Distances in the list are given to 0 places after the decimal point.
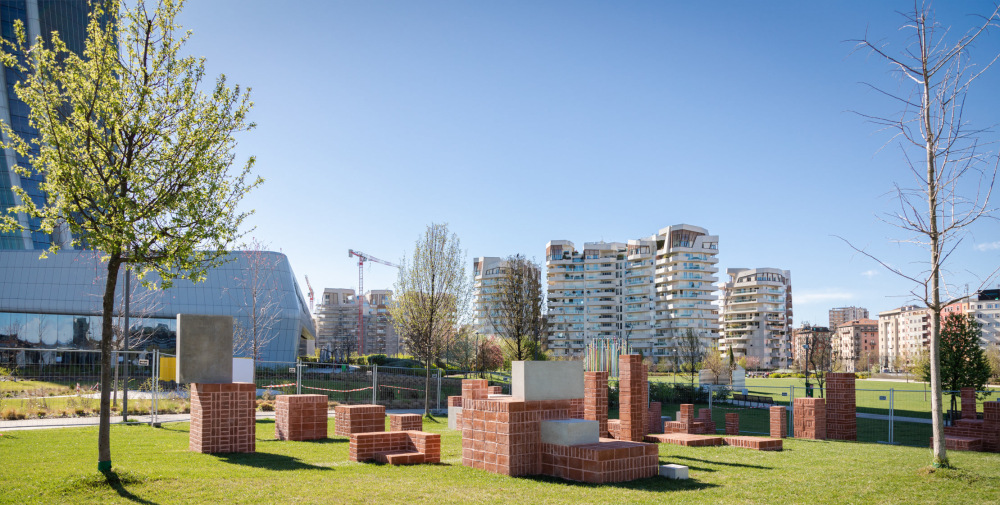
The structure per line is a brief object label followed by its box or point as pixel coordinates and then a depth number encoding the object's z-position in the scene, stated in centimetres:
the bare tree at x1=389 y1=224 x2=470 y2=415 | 2497
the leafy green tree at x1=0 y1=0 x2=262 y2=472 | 812
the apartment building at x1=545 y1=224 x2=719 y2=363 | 9981
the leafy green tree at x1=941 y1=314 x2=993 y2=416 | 2594
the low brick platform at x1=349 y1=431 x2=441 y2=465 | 1047
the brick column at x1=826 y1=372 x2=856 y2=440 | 1734
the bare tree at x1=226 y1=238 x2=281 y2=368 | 4141
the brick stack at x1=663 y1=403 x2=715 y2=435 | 1722
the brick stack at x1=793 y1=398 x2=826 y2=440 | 1752
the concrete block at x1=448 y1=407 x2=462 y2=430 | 1808
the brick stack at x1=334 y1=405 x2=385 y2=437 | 1366
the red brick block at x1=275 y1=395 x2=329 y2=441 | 1395
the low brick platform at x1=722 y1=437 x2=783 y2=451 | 1379
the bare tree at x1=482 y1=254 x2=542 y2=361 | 3794
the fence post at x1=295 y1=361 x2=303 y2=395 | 2235
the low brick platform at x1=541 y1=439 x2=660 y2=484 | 879
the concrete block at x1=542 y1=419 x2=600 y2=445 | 927
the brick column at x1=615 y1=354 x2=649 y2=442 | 1427
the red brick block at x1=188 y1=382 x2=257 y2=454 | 1080
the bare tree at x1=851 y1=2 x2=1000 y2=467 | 966
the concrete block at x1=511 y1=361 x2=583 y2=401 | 965
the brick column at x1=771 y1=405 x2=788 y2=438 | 1623
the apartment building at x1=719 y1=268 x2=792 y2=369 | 11188
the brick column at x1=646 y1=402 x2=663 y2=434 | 1866
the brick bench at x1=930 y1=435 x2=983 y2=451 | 1452
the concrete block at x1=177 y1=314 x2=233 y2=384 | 1118
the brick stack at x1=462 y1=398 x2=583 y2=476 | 931
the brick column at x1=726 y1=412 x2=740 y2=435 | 1786
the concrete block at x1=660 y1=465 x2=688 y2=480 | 918
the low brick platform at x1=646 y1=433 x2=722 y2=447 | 1413
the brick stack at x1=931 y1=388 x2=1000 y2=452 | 1444
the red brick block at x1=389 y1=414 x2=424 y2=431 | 1288
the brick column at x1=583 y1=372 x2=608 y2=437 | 1409
